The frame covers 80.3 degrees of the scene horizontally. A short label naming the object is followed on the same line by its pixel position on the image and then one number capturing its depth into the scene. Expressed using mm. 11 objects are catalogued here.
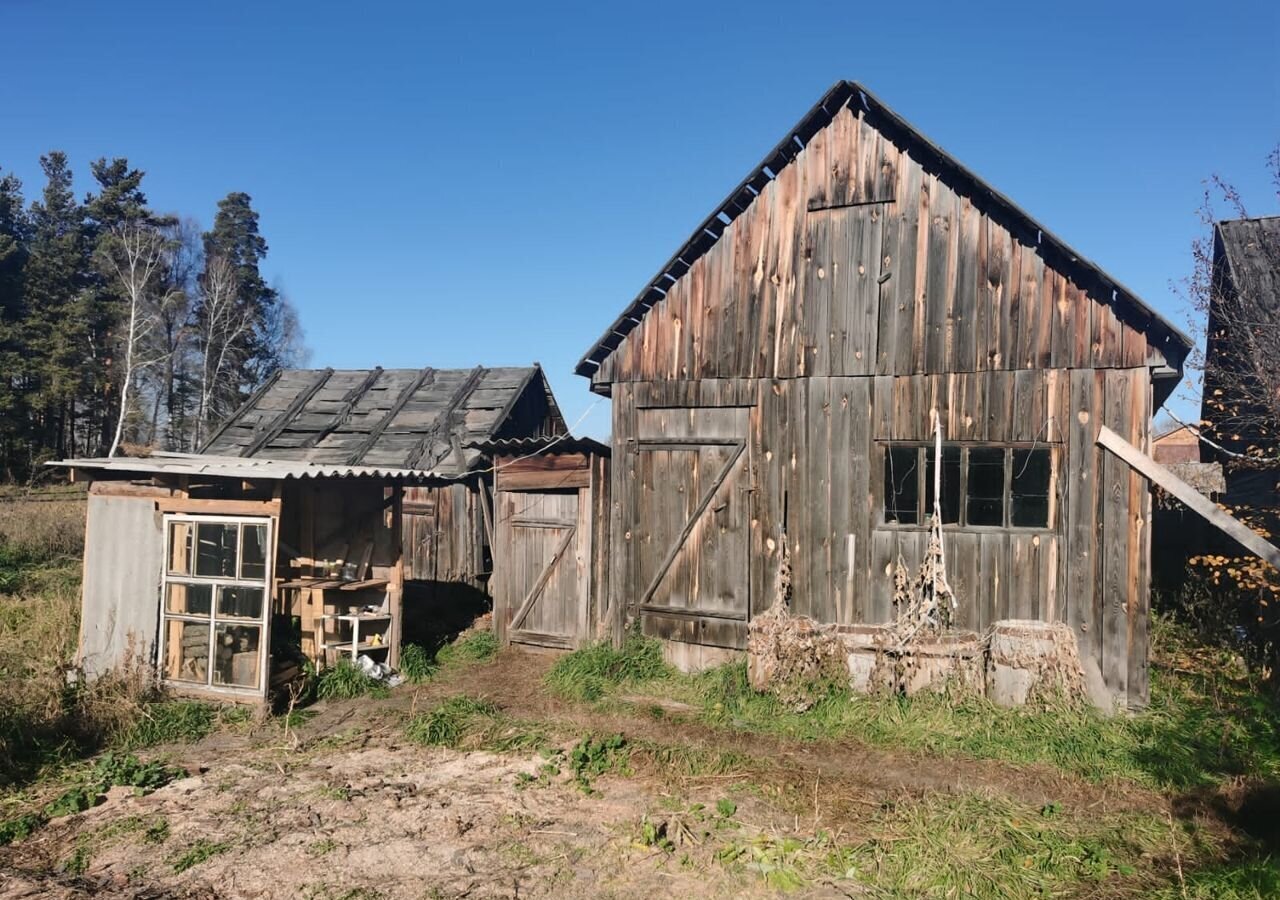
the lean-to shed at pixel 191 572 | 9023
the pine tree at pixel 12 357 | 32406
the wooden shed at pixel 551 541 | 11828
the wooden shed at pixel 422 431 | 15977
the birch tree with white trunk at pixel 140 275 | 33250
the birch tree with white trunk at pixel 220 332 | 39312
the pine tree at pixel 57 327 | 34156
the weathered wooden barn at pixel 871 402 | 8938
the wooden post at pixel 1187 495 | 7566
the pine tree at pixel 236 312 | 40531
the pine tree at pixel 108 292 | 36406
